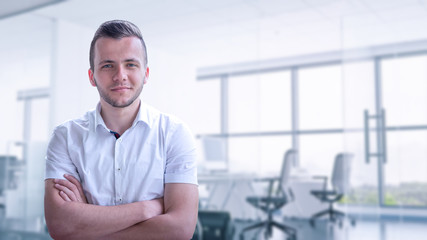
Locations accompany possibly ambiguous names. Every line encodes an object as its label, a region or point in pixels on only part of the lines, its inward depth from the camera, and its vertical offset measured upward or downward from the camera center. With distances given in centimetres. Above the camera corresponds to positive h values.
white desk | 458 -55
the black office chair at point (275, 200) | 463 -66
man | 135 -7
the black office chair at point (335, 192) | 570 -68
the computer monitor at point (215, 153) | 486 -13
